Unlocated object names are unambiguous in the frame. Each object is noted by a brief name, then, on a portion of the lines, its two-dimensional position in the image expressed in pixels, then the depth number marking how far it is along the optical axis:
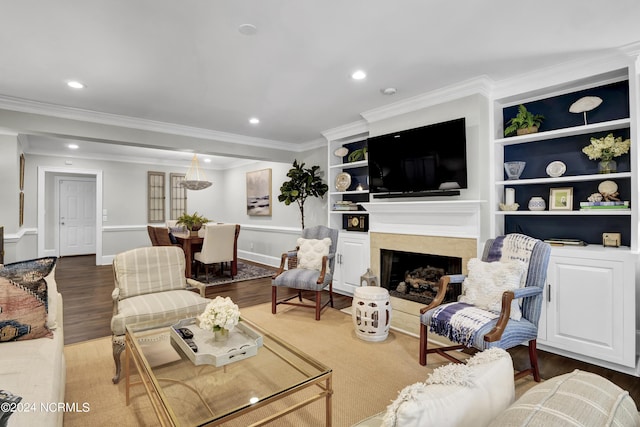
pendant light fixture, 6.38
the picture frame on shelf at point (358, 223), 4.62
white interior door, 7.84
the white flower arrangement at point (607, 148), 2.57
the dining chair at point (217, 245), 5.40
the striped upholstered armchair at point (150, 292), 2.35
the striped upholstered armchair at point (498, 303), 2.12
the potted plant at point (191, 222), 5.79
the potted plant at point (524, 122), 3.03
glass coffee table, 1.43
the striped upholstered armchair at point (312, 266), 3.62
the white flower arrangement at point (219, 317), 1.95
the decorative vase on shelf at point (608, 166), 2.64
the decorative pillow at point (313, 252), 4.00
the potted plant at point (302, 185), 5.16
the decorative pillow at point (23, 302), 1.80
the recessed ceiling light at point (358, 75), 2.84
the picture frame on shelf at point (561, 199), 2.88
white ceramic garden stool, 2.98
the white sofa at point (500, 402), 0.64
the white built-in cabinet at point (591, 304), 2.39
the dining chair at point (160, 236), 5.55
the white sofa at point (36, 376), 1.26
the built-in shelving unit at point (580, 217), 2.43
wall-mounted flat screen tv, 3.18
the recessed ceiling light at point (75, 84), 2.98
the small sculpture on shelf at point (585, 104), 2.70
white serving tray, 1.82
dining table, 5.52
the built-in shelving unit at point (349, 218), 4.42
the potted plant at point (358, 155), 4.52
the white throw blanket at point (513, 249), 2.44
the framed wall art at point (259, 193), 6.96
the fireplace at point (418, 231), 3.14
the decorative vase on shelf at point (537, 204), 2.99
